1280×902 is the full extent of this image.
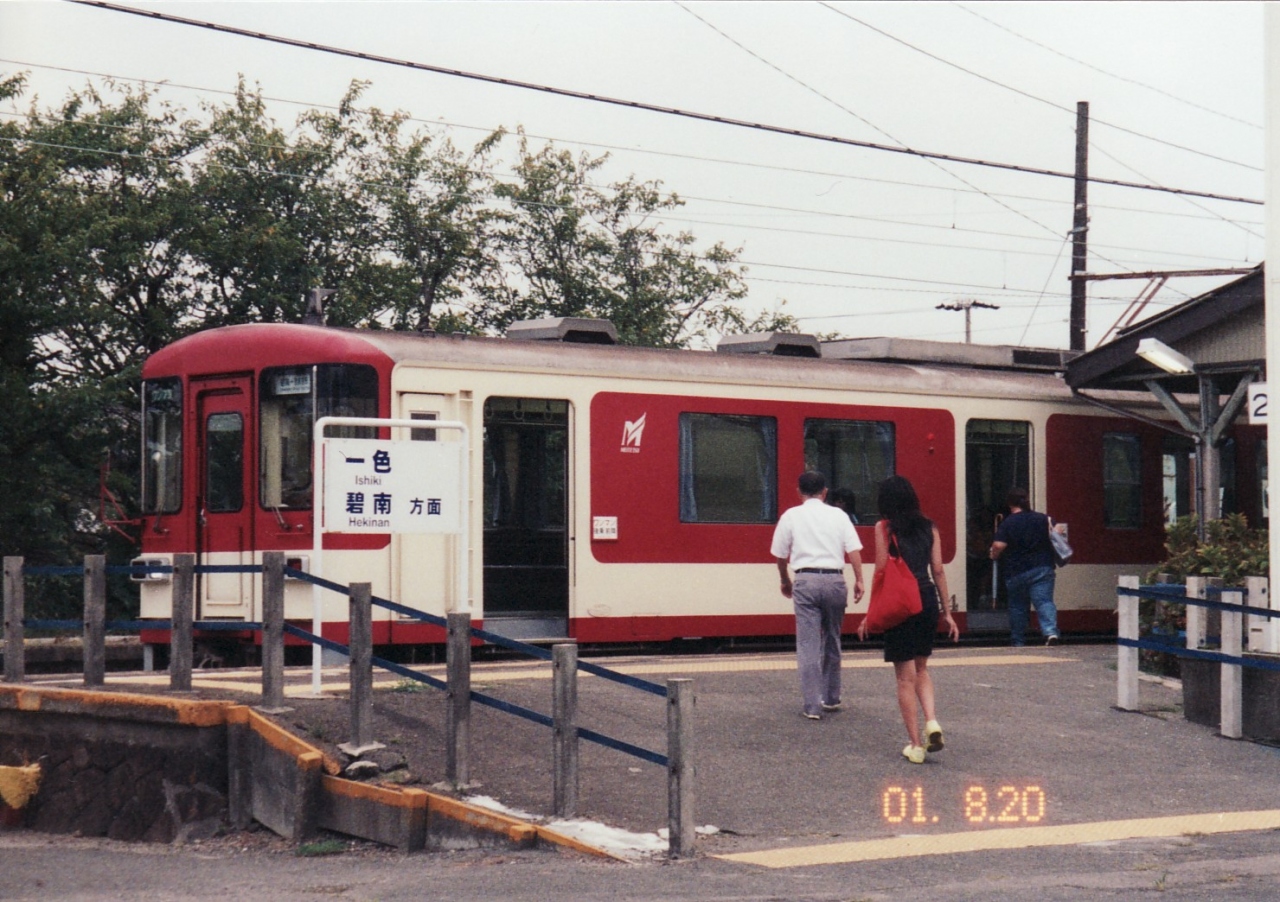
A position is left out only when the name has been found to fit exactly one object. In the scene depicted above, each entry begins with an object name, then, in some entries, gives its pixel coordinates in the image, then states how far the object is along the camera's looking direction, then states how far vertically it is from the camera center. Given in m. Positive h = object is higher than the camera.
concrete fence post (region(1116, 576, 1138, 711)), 12.98 -1.27
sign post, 11.69 +0.03
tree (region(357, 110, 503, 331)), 36.53 +5.68
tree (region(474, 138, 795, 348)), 38.69 +4.99
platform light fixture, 17.02 +1.28
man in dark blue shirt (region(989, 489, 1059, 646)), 18.23 -0.64
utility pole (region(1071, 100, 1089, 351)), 27.28 +4.03
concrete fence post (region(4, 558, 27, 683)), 12.46 -0.88
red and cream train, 15.46 +0.28
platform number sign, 13.74 +0.69
